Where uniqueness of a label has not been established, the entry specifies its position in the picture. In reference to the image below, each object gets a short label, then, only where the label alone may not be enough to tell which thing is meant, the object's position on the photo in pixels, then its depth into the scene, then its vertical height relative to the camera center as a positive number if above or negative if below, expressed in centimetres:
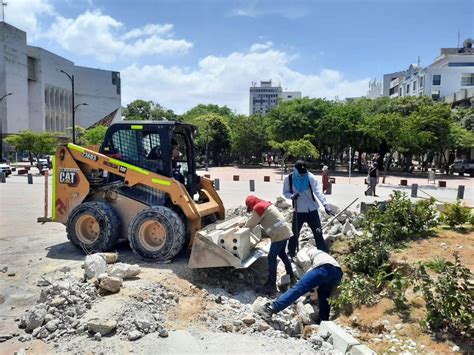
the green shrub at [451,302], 464 -160
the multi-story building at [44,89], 5827 +1098
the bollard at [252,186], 2008 -138
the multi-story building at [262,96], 17750 +2568
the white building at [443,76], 6231 +1278
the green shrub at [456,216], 819 -108
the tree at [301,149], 3083 +63
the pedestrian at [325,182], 1827 -106
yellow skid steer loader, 708 -69
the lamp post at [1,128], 5456 +339
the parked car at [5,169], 3061 -116
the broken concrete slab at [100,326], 461 -186
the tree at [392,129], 2367 +166
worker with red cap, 641 -102
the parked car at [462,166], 3690 -58
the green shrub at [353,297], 578 -189
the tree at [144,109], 7650 +861
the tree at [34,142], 3784 +105
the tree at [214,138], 4991 +225
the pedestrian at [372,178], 1825 -83
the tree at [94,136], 4271 +188
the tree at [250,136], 4838 +240
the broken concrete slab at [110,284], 550 -167
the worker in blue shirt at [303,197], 720 -67
